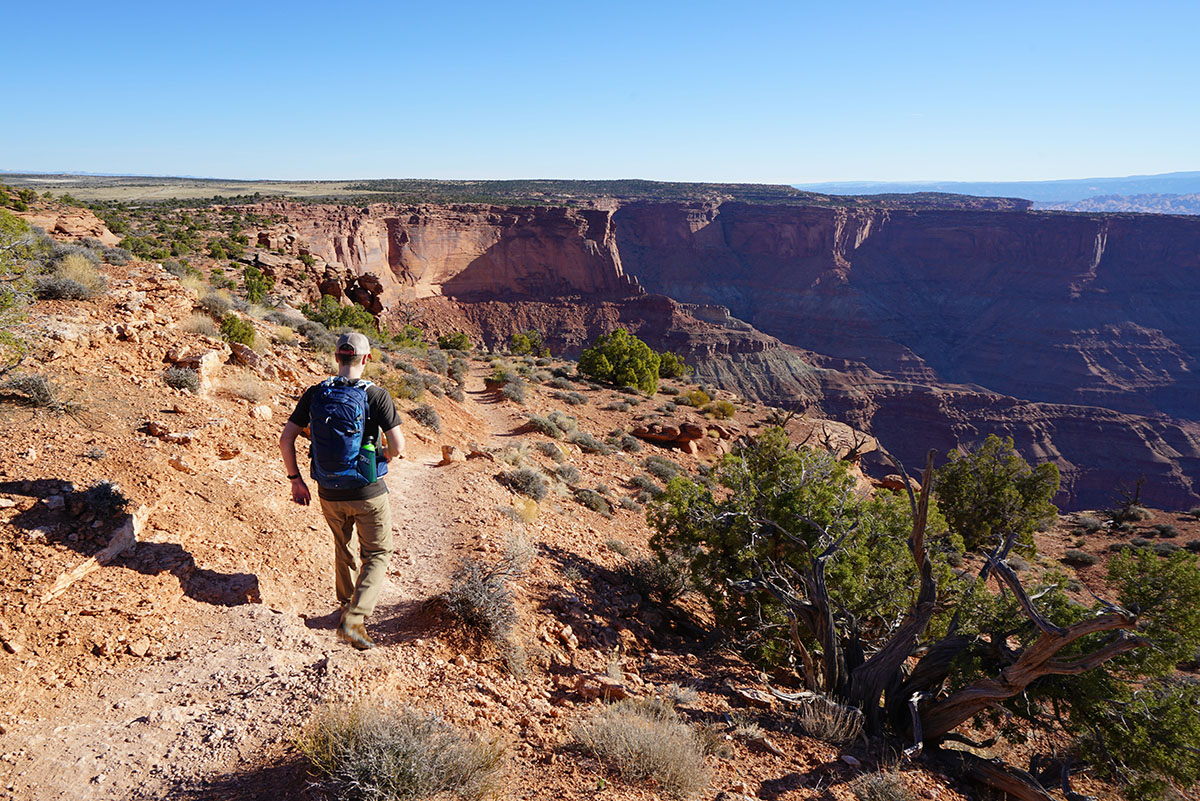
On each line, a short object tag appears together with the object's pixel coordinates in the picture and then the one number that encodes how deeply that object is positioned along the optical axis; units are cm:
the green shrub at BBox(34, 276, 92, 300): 806
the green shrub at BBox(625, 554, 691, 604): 844
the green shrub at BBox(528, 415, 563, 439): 1641
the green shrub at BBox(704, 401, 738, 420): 2986
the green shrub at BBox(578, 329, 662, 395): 3161
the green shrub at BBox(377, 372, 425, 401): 1361
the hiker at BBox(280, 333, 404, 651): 429
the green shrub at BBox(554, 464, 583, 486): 1255
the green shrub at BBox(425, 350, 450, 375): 2149
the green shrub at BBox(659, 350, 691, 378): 4419
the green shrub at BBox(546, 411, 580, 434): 1772
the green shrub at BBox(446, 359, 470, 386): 2270
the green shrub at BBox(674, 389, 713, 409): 3117
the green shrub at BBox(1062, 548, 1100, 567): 2114
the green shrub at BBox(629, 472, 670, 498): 1457
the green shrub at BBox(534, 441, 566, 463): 1393
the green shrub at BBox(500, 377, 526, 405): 2081
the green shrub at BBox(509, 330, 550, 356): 5103
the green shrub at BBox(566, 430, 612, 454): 1675
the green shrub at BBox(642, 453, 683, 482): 1708
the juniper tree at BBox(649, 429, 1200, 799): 583
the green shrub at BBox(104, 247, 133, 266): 1257
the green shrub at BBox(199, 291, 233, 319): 1098
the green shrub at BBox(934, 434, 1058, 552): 1817
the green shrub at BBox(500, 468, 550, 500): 1011
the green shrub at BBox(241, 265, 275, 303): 2138
